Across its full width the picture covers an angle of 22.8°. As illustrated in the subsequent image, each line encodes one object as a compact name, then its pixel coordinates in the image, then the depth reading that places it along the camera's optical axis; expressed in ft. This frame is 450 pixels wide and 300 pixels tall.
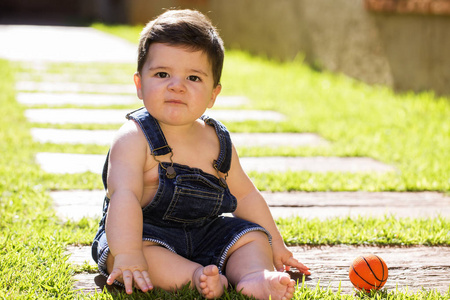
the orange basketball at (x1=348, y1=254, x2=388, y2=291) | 10.52
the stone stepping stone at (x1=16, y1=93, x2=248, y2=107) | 29.97
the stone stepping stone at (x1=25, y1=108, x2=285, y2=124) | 25.65
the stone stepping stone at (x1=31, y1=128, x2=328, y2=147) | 22.03
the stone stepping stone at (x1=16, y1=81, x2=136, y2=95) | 33.72
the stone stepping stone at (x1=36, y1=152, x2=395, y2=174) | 18.52
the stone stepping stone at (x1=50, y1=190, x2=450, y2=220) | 14.87
